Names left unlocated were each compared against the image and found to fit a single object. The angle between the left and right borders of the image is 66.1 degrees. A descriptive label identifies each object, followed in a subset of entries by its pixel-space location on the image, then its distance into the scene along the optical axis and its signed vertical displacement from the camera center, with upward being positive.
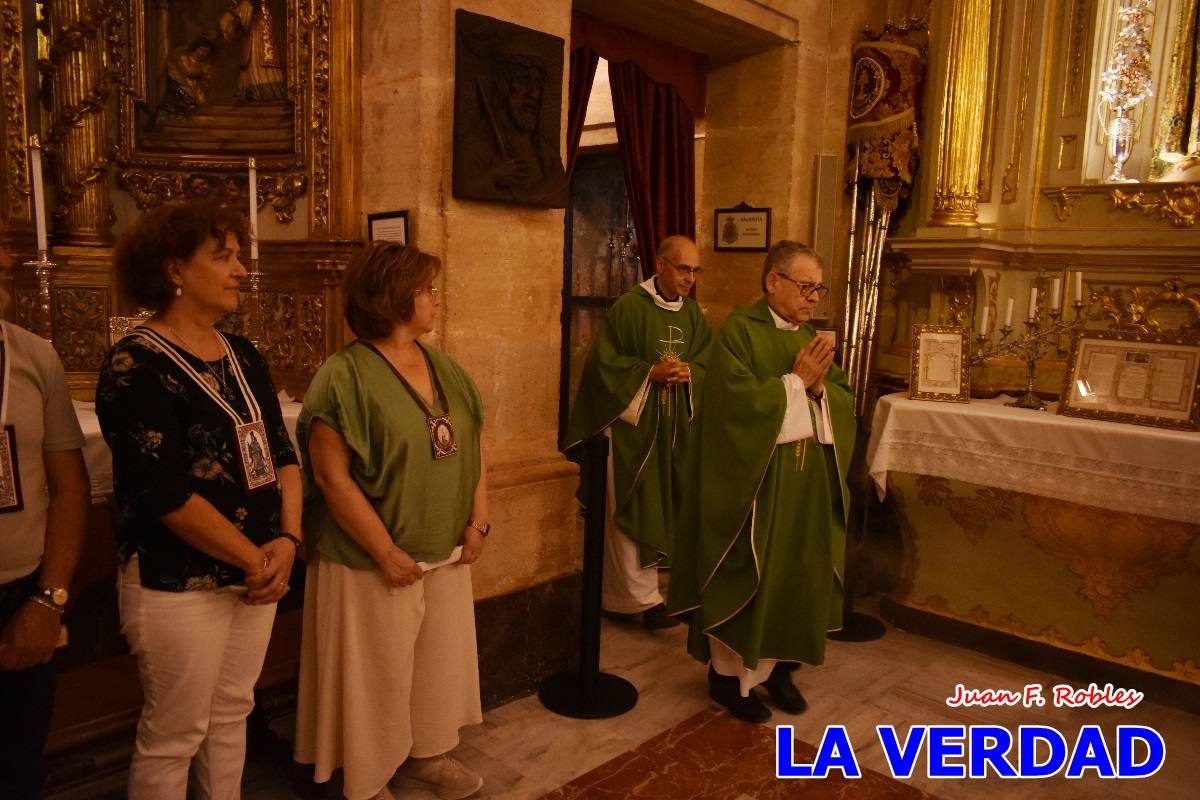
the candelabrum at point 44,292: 2.85 -0.13
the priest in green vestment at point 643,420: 4.40 -0.71
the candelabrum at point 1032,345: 4.47 -0.31
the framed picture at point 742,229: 5.62 +0.28
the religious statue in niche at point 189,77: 3.58 +0.69
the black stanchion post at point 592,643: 3.40 -1.41
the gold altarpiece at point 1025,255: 4.11 +0.16
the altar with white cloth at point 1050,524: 3.76 -1.05
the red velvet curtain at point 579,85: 4.89 +0.97
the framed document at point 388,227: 3.22 +0.13
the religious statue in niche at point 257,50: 3.53 +0.79
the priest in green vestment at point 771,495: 3.41 -0.82
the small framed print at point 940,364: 4.49 -0.40
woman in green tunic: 2.43 -0.69
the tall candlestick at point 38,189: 2.77 +0.19
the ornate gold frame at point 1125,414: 3.80 -0.43
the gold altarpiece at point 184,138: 3.34 +0.44
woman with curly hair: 1.96 -0.51
